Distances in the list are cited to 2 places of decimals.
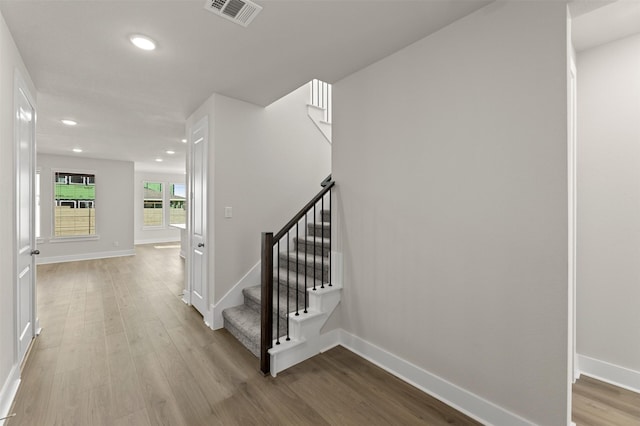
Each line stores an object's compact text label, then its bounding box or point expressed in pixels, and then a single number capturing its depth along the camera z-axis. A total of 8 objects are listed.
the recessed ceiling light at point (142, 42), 1.99
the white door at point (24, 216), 2.11
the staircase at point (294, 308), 2.34
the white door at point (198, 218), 3.19
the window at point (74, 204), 6.45
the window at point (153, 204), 9.41
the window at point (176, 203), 9.98
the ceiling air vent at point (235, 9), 1.66
